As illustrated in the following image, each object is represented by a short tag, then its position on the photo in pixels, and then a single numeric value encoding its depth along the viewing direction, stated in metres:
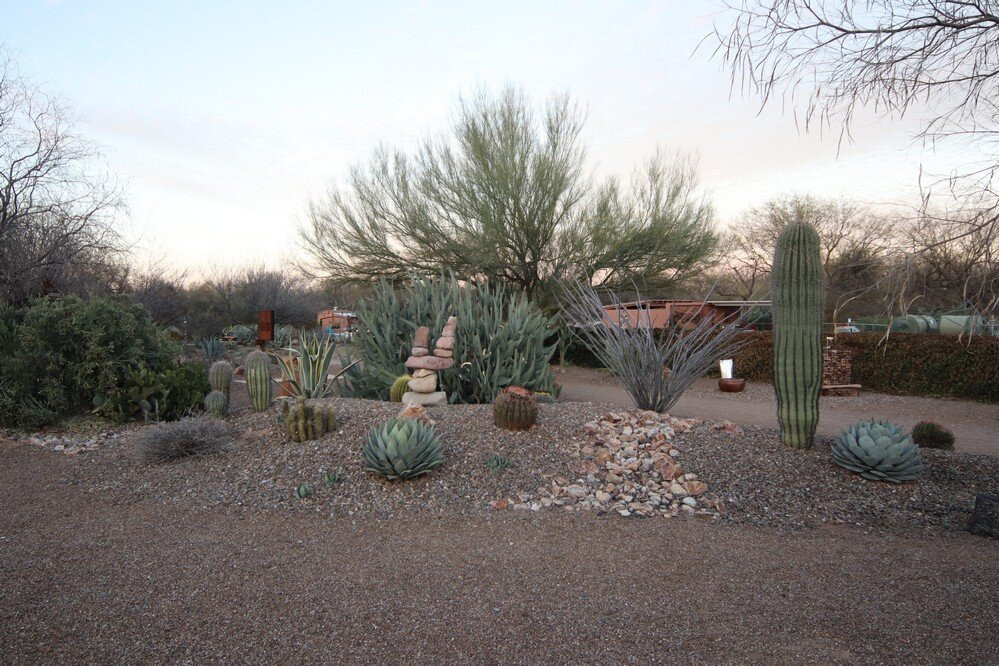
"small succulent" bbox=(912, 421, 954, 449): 6.58
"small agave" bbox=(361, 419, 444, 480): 4.88
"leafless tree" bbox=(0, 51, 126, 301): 10.35
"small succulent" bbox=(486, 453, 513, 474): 5.13
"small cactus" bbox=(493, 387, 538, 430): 5.87
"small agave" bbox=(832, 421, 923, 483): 4.79
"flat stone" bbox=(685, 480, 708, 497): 4.82
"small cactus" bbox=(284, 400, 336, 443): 5.86
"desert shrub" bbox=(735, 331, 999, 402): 11.05
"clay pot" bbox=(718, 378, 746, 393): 12.11
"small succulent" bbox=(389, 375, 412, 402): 7.59
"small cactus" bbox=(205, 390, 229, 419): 7.45
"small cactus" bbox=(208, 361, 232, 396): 8.09
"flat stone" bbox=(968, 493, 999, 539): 4.12
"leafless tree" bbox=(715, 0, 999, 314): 3.65
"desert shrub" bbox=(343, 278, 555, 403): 7.93
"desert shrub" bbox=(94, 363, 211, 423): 7.67
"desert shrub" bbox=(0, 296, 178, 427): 7.58
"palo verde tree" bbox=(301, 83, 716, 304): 15.48
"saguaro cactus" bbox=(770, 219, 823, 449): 5.32
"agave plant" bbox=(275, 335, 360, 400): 8.00
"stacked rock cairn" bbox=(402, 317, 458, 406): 7.26
